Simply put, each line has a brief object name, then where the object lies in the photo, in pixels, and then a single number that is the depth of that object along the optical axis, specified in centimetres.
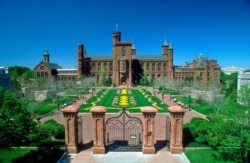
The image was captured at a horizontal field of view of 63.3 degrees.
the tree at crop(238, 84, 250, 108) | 853
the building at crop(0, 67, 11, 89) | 2884
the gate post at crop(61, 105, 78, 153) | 1043
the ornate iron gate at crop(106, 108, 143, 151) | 1091
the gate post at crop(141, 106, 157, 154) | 1027
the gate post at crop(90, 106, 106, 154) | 1031
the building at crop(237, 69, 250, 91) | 2486
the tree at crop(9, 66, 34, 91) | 3913
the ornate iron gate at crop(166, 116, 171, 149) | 1155
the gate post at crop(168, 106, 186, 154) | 1031
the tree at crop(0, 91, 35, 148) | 789
